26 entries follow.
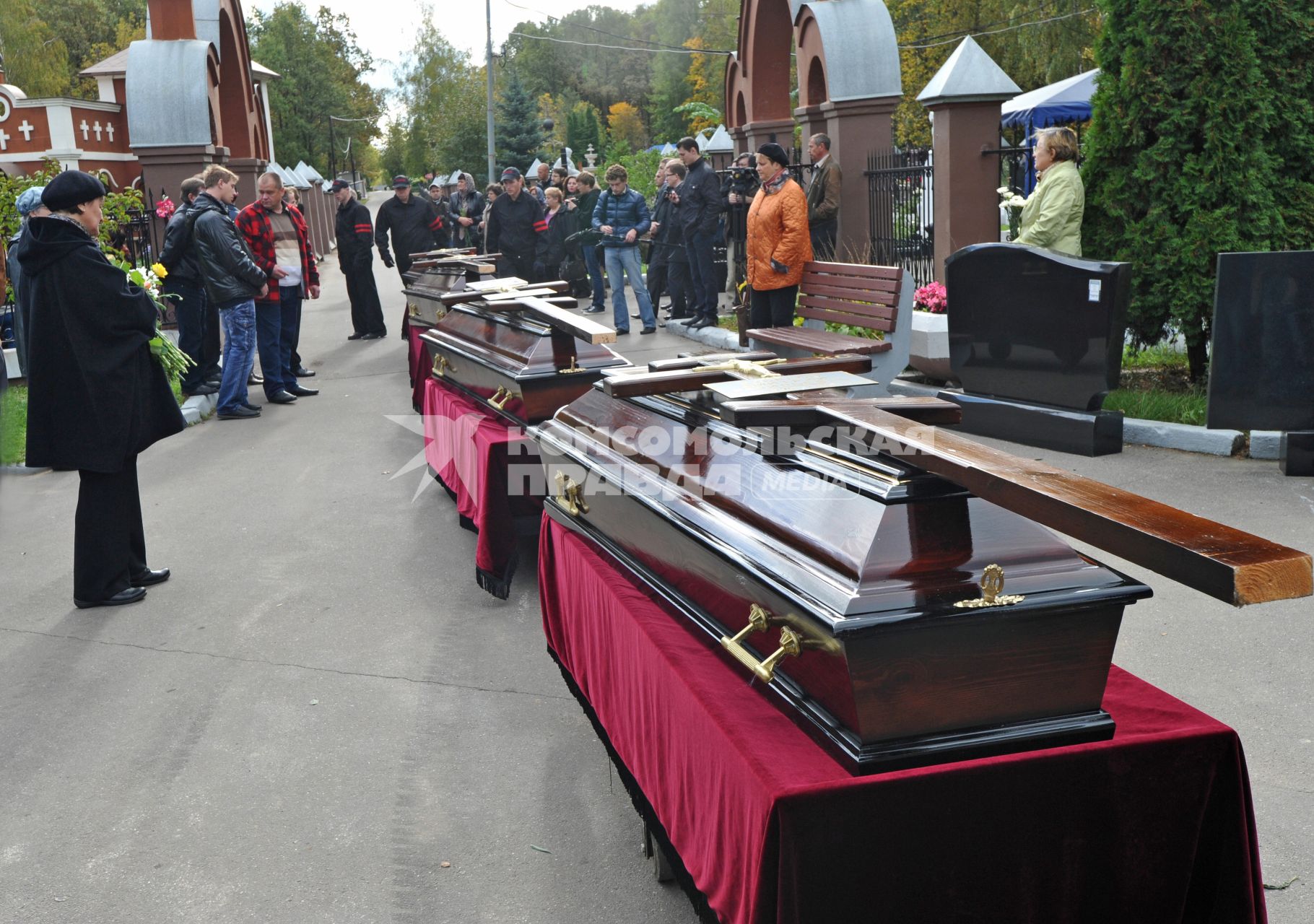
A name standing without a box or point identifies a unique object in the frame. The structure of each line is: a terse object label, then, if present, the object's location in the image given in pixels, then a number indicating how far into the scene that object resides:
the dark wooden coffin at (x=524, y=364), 5.23
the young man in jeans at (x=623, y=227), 14.02
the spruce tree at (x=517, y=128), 53.00
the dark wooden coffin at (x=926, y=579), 1.88
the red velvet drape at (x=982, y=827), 2.04
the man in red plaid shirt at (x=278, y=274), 10.57
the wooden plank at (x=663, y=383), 3.04
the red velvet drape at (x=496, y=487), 5.25
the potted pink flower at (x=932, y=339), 9.13
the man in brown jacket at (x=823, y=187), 11.72
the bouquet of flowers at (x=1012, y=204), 8.78
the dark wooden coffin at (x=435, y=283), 8.41
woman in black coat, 5.22
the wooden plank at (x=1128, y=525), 1.65
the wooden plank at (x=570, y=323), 4.38
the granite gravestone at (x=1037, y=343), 7.15
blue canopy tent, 19.61
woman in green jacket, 7.94
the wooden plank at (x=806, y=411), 2.47
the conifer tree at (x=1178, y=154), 7.63
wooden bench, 8.12
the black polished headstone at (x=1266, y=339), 6.57
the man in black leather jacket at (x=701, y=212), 12.91
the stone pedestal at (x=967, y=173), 9.91
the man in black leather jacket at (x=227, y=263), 9.41
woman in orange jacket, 9.09
